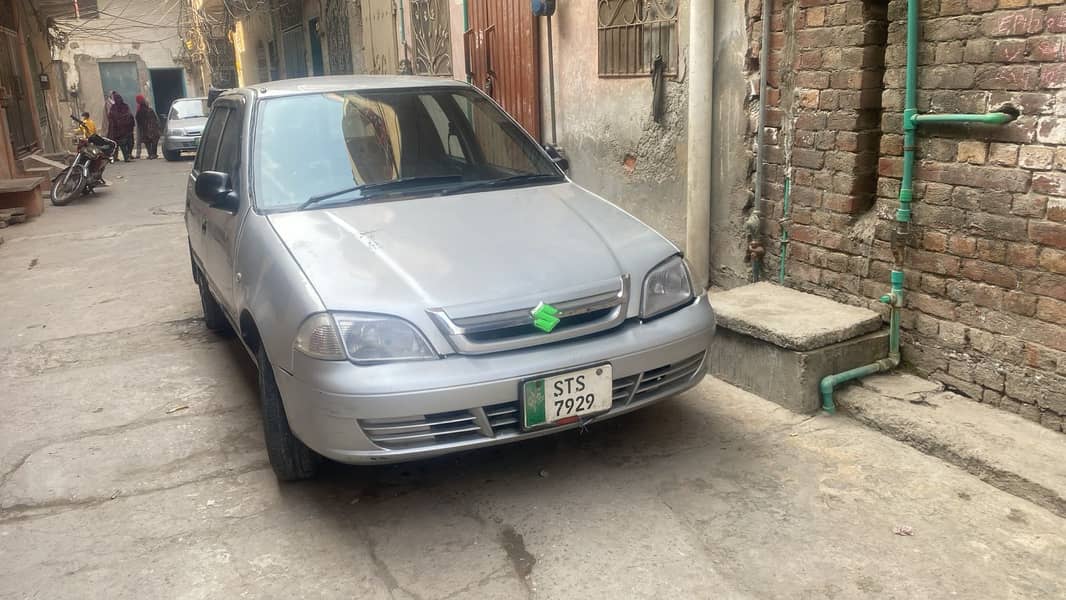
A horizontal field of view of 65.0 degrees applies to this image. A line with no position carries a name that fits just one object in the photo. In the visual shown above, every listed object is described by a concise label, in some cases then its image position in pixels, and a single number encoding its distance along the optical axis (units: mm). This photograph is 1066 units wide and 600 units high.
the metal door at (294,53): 17922
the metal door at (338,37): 13695
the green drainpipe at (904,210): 3627
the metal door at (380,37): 11252
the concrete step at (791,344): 3783
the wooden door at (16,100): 14654
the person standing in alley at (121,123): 18817
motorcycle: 12734
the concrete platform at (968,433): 3047
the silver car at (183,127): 19609
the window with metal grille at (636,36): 5332
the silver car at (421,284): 2816
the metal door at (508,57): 7090
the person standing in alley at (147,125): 20609
